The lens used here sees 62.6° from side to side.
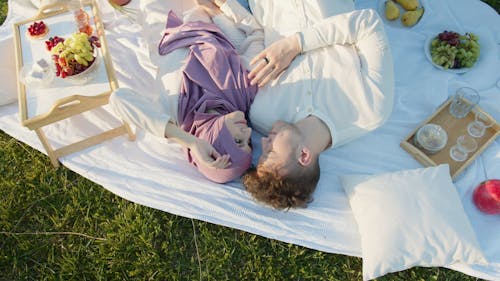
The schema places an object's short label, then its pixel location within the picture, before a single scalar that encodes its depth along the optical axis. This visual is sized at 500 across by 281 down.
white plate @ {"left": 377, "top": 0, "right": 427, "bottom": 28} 3.66
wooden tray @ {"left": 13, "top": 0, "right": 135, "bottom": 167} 2.65
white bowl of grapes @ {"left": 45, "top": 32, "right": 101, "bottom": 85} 2.70
